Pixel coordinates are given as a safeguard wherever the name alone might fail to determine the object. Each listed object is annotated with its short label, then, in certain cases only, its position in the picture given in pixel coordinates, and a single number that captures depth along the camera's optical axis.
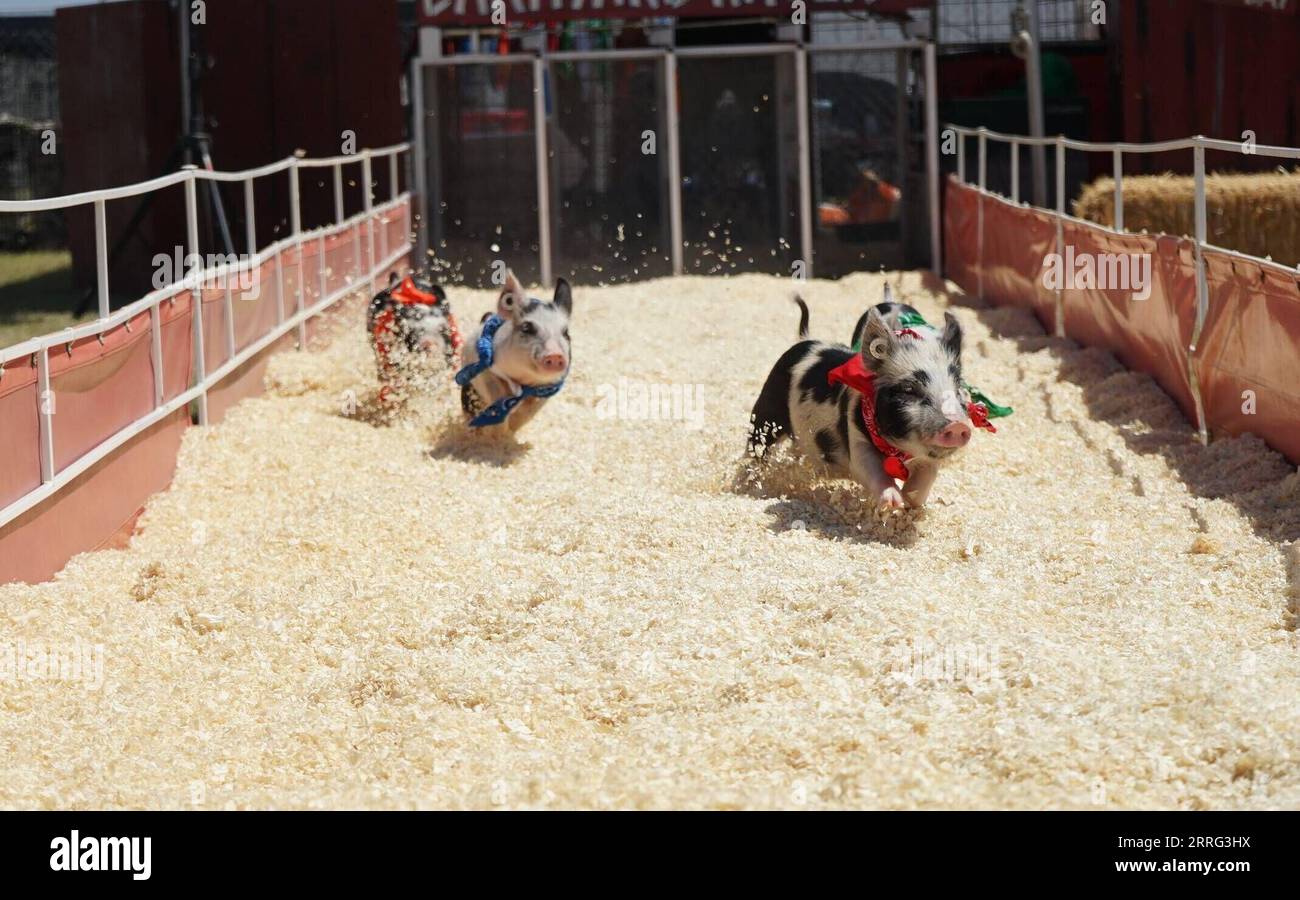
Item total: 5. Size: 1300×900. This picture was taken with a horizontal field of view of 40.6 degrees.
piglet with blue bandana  7.90
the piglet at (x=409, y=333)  8.95
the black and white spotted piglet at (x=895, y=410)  5.89
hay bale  13.26
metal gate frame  15.92
